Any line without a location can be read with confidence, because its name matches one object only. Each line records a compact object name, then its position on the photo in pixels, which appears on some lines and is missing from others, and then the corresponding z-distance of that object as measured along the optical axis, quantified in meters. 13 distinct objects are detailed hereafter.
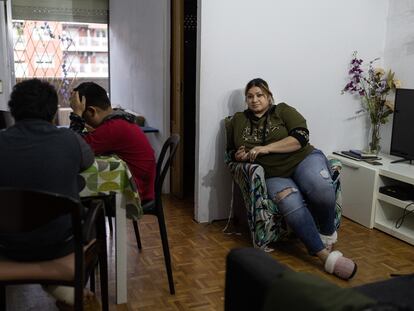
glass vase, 3.81
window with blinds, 5.49
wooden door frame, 3.89
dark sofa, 1.03
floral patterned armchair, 2.98
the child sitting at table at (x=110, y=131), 2.32
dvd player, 3.29
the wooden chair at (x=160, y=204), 2.33
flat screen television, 3.43
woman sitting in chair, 2.89
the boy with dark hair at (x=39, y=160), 1.69
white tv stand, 3.33
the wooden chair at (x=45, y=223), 1.54
